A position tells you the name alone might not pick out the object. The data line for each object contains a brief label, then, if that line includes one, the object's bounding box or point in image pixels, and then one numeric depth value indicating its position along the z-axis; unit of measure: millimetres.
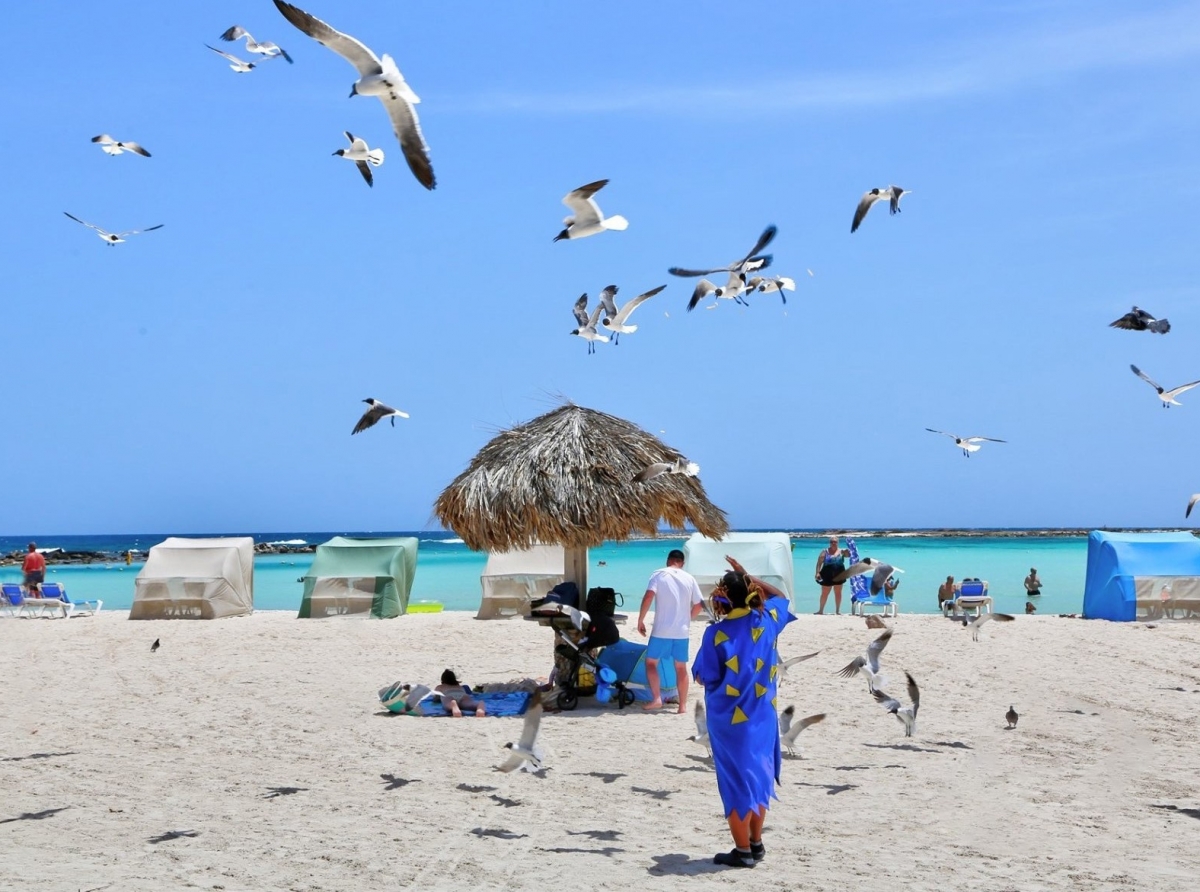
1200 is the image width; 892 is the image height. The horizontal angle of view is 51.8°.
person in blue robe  5809
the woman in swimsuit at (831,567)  18872
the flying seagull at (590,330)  15029
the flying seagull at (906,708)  9047
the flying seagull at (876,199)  14922
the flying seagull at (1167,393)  15322
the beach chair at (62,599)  22688
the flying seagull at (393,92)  7695
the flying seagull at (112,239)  15024
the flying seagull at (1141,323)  13367
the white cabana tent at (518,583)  20234
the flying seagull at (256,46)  14242
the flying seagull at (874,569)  9852
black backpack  10883
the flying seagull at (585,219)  11227
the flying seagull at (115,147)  14648
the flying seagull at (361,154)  11328
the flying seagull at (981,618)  10992
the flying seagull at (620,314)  14844
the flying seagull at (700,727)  8344
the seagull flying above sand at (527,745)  7273
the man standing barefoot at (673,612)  10328
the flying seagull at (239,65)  12867
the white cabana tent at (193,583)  21312
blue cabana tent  18578
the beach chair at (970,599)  19906
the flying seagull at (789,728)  8383
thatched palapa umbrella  11039
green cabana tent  20656
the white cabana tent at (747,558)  19281
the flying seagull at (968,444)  17594
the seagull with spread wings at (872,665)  9344
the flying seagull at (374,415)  13539
